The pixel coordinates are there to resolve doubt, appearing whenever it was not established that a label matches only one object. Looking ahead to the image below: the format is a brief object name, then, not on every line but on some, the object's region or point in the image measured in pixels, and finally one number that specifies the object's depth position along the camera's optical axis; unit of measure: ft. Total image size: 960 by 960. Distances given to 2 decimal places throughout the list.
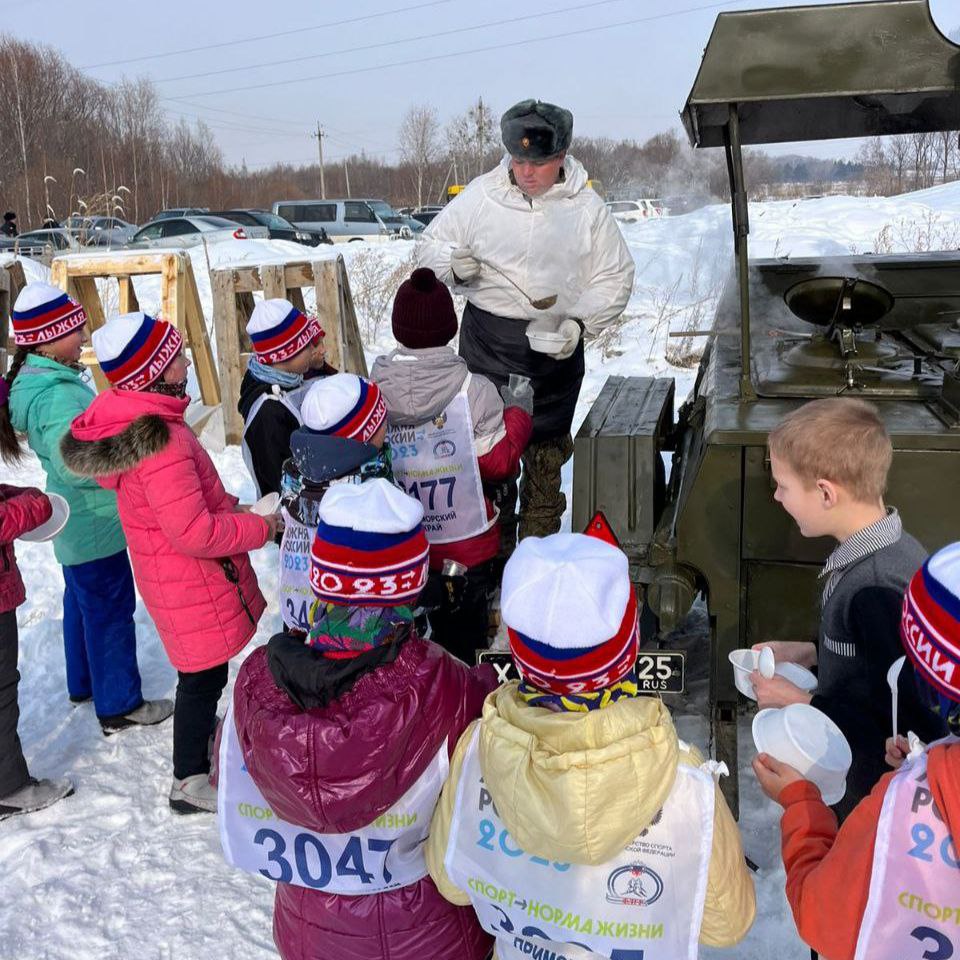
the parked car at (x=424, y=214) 86.74
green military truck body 8.73
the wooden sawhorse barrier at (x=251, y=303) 22.52
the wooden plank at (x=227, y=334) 22.41
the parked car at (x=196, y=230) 61.41
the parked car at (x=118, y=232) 64.34
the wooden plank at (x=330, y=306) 22.95
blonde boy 6.56
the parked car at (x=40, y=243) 39.40
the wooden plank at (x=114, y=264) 23.34
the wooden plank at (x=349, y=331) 23.89
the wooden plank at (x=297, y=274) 23.13
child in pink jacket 9.64
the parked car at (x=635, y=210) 63.40
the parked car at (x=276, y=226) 67.21
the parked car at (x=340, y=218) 73.00
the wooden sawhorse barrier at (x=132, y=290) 23.35
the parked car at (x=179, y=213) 72.08
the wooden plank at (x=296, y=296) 23.85
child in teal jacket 11.66
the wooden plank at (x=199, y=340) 24.39
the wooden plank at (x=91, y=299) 24.06
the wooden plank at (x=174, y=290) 23.67
